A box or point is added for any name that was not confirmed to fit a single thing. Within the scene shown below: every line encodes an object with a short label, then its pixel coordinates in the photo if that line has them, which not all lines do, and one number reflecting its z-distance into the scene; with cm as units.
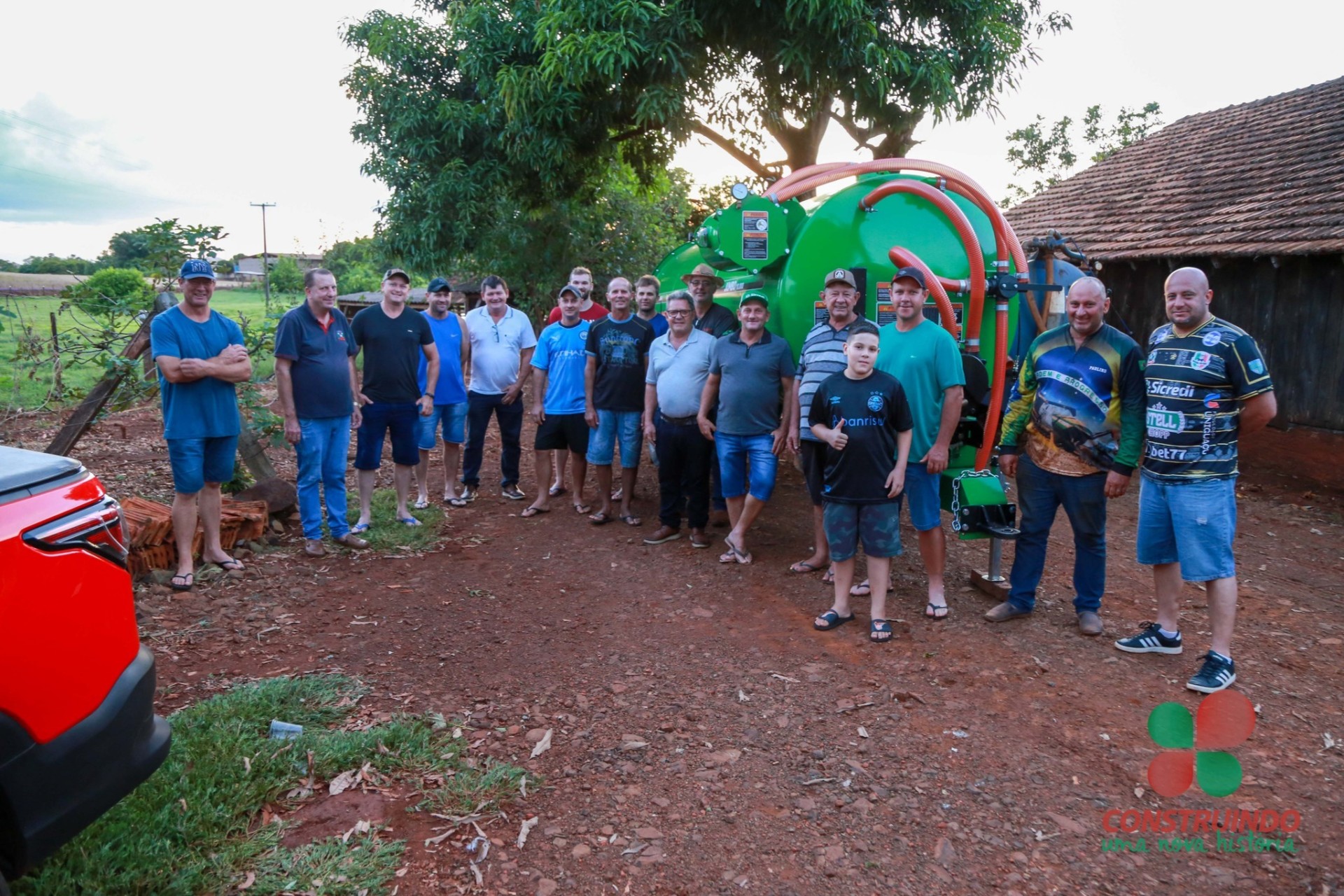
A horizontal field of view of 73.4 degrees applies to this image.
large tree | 980
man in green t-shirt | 484
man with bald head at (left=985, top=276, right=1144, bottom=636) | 449
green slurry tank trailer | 574
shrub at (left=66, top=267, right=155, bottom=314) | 680
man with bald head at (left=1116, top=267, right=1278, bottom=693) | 406
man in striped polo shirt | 520
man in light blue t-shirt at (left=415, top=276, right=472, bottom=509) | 736
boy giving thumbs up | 463
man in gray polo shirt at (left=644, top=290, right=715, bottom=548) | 616
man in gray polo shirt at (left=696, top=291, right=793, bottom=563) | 571
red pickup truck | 210
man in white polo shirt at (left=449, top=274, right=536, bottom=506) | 759
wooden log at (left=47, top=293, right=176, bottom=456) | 595
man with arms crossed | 519
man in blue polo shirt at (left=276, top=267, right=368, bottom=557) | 586
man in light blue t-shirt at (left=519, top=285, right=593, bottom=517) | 720
